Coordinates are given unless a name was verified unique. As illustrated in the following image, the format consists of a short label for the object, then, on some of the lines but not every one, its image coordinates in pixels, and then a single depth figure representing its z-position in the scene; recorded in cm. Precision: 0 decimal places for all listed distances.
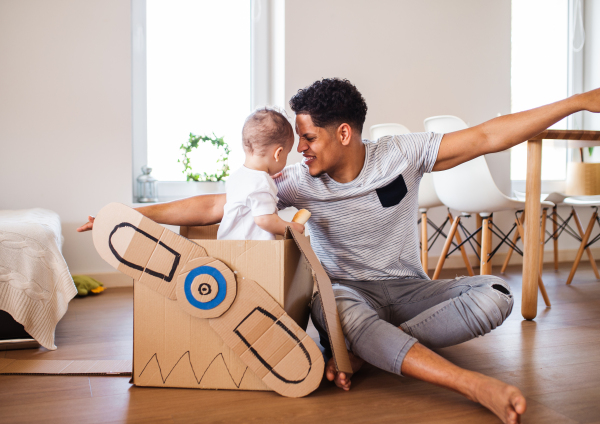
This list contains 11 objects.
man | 138
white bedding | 148
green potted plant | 307
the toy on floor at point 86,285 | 250
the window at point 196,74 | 307
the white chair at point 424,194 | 279
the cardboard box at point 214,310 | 113
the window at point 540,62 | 395
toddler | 131
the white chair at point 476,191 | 229
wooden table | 187
